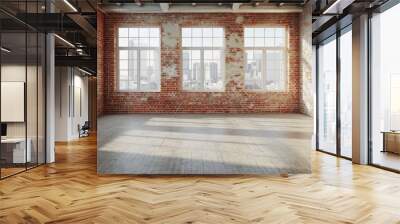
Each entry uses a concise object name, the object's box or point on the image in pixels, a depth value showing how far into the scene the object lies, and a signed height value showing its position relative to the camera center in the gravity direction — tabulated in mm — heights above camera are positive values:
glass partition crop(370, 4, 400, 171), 6590 +339
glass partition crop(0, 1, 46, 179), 6285 +330
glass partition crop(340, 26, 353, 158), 7871 +347
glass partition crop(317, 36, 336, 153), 8805 +327
